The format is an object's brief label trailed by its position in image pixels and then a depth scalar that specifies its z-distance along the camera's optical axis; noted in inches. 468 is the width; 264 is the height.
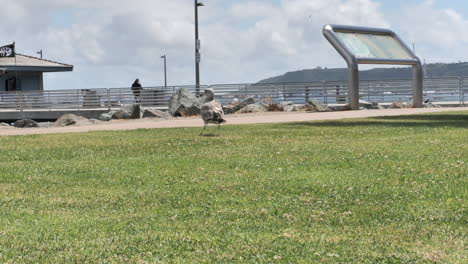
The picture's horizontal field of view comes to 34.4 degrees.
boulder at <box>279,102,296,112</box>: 1394.9
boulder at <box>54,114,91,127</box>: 1198.3
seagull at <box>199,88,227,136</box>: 736.2
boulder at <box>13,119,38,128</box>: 1272.1
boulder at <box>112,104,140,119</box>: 1305.4
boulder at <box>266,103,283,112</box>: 1398.9
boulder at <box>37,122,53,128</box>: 1259.1
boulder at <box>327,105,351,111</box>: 1350.9
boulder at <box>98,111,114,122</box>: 1322.8
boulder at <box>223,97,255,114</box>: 1398.9
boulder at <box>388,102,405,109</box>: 1487.5
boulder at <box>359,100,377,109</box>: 1462.8
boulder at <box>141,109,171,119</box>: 1284.1
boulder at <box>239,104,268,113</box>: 1369.3
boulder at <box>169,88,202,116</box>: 1307.8
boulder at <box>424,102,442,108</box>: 1505.9
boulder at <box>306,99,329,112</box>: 1368.1
